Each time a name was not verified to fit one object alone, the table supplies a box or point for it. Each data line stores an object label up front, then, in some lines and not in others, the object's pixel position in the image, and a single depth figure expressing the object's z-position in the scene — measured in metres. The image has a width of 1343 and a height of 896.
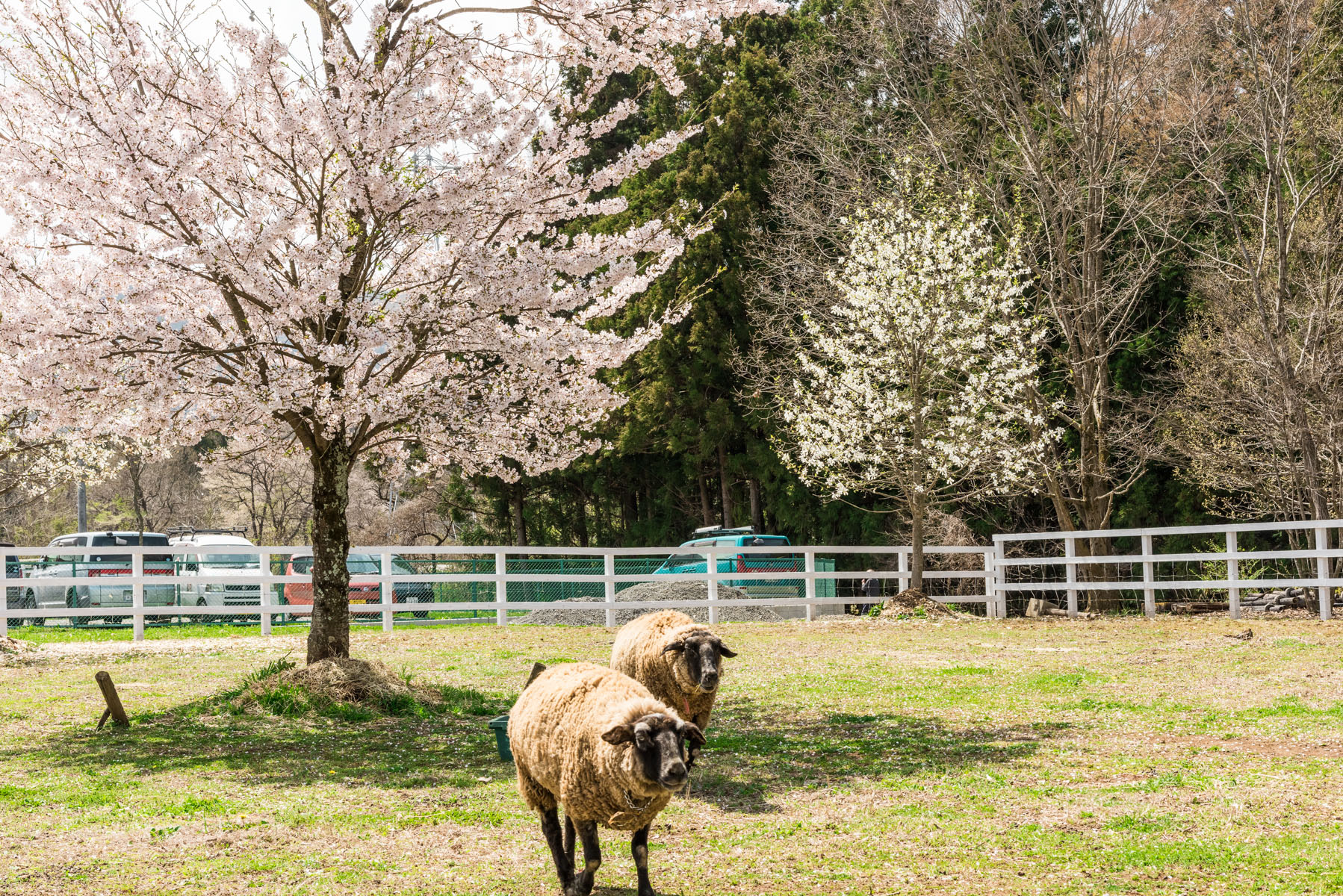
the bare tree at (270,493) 40.34
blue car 22.09
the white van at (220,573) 22.66
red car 21.58
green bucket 7.00
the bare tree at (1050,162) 21.12
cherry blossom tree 9.30
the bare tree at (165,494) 42.16
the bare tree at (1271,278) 18.78
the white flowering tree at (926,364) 20.72
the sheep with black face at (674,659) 6.87
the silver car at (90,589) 20.88
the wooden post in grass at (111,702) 9.34
